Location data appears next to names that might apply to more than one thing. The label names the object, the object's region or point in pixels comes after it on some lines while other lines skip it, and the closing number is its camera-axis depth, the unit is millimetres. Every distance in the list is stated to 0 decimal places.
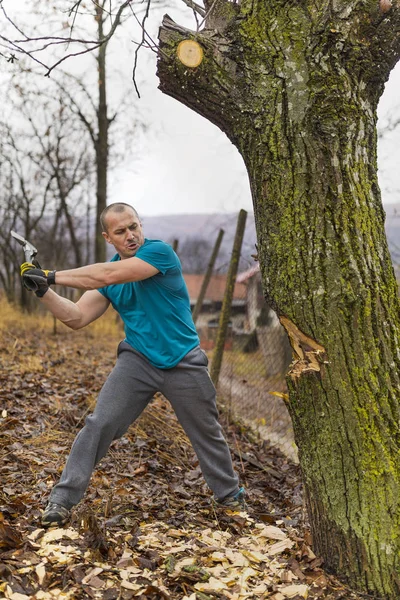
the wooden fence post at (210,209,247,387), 6055
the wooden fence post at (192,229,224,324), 8453
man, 3551
